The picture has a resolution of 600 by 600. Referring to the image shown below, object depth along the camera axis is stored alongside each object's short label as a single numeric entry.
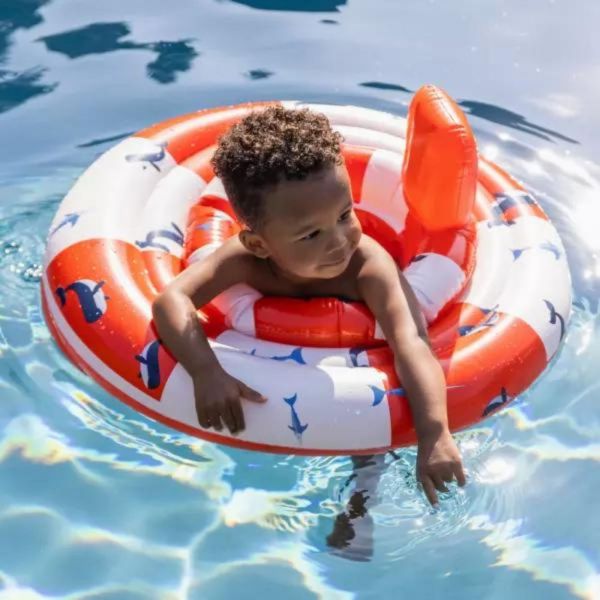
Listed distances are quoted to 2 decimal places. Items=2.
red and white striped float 2.83
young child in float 2.73
